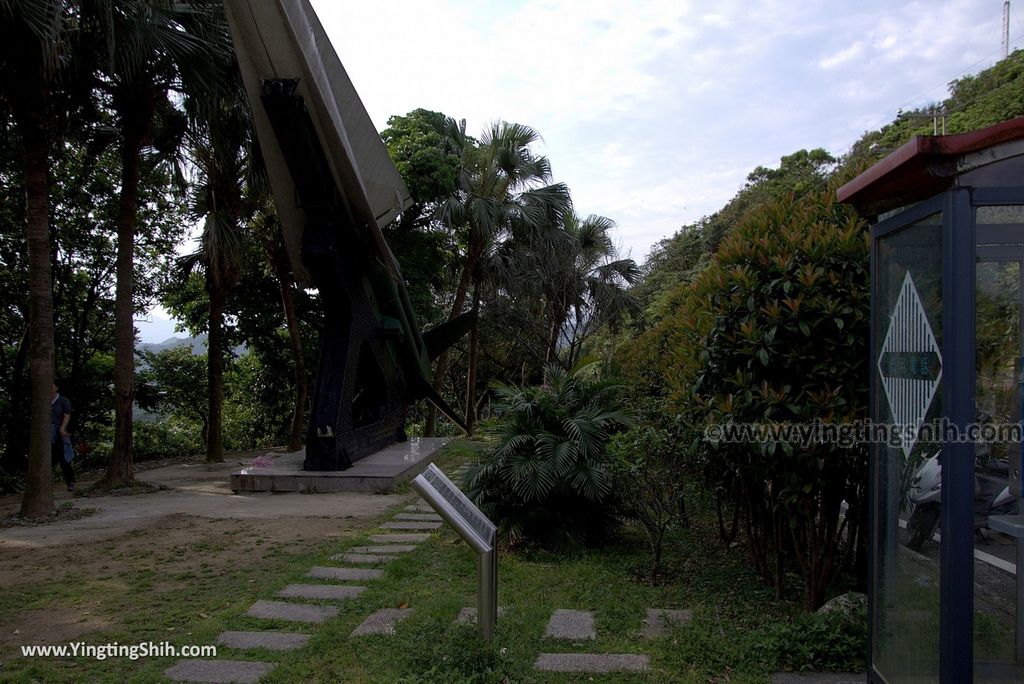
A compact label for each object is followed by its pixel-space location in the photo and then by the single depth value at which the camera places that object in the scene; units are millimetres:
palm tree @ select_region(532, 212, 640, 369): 17328
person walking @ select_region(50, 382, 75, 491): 9555
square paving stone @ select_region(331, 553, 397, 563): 6020
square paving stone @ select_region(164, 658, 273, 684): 3646
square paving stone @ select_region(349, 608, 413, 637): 4305
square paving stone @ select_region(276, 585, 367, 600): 5059
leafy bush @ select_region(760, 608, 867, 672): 3738
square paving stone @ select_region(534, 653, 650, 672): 3715
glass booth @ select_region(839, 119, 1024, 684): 2639
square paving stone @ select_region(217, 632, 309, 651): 4086
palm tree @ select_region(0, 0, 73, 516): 7258
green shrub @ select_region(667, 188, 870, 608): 4137
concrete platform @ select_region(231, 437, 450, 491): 9367
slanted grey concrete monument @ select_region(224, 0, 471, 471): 7934
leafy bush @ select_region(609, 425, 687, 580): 5203
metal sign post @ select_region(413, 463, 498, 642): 3600
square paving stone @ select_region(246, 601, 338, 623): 4586
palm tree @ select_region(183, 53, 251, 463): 9469
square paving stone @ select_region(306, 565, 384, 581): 5547
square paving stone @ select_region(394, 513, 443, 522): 7758
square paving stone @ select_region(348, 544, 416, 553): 6395
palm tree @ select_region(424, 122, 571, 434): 16484
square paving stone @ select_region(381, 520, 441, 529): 7340
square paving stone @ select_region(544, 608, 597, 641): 4219
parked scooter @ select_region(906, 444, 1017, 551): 2930
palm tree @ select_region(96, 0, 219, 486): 7906
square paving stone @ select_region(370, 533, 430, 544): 6766
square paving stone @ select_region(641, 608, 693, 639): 4273
